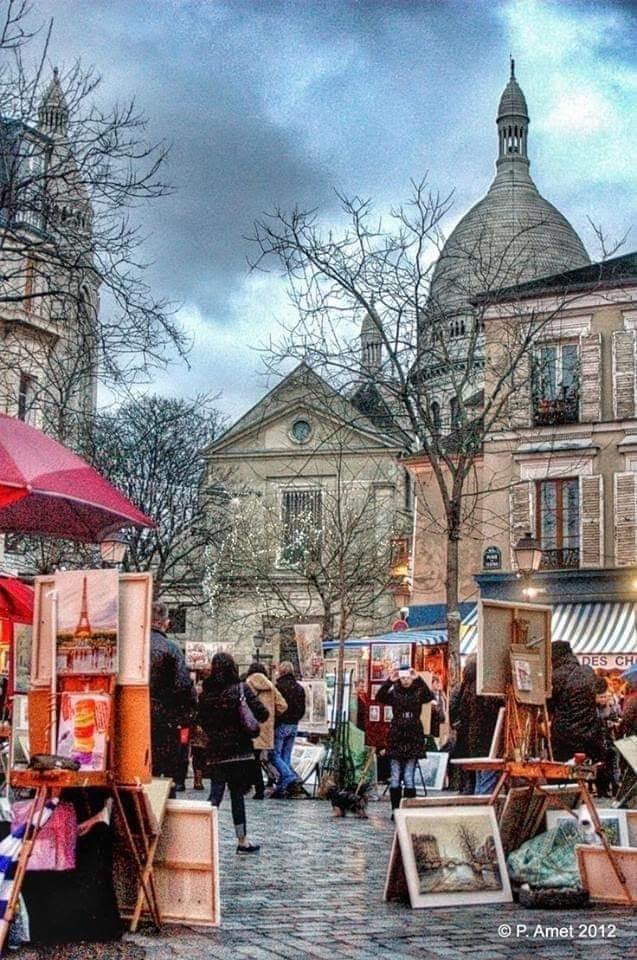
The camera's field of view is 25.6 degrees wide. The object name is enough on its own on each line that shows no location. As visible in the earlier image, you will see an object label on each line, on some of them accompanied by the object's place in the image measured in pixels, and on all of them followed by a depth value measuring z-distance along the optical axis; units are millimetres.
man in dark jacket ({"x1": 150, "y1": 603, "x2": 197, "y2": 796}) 10516
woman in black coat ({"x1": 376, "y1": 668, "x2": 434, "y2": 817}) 14969
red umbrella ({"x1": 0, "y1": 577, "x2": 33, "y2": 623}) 12828
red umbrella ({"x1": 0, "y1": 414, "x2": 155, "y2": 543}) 7980
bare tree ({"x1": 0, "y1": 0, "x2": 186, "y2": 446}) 14398
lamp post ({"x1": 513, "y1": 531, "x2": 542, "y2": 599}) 23922
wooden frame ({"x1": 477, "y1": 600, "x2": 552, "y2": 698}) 9211
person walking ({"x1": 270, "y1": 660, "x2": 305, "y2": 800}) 19156
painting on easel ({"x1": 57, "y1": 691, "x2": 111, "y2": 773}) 7410
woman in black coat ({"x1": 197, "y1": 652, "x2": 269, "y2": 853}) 11234
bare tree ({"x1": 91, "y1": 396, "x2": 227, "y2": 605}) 38531
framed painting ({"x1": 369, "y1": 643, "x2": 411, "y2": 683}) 22078
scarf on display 6953
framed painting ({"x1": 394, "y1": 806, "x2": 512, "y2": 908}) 8602
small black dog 15883
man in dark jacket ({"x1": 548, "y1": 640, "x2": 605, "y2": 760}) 11047
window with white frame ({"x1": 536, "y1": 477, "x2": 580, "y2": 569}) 31938
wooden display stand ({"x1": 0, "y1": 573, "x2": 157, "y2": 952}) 7477
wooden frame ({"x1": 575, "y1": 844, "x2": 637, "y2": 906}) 8719
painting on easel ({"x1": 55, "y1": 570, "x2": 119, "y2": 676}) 7434
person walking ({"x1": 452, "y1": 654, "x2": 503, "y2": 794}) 12008
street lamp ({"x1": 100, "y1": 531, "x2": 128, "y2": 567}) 23531
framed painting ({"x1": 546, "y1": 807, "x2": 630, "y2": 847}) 9203
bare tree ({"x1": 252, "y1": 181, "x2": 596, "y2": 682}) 20688
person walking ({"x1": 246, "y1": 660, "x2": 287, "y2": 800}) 18156
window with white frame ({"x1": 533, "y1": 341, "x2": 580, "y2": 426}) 31984
